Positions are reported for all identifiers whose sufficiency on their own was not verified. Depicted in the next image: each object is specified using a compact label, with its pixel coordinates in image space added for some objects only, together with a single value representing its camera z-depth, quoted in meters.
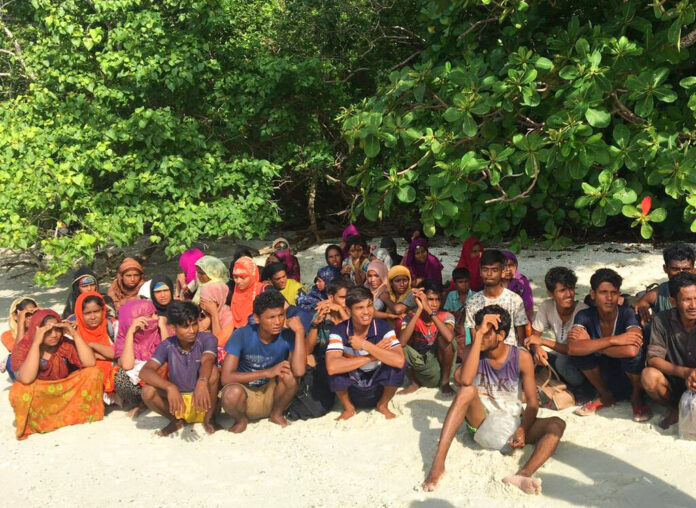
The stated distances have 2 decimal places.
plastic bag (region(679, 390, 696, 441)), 4.02
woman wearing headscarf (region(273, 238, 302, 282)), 7.22
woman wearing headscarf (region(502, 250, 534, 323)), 5.52
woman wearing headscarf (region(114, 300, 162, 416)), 5.16
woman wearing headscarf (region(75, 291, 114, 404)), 5.35
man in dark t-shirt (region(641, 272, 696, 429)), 4.12
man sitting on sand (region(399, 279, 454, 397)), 5.23
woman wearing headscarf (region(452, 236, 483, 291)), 6.33
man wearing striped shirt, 4.76
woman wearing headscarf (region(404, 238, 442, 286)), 7.06
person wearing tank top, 3.87
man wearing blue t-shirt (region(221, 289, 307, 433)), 4.80
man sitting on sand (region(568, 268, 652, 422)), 4.45
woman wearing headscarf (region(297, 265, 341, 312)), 6.17
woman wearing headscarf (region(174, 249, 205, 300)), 6.64
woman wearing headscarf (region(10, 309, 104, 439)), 4.93
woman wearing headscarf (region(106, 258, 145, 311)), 6.26
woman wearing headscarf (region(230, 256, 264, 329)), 5.82
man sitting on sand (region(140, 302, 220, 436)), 4.78
